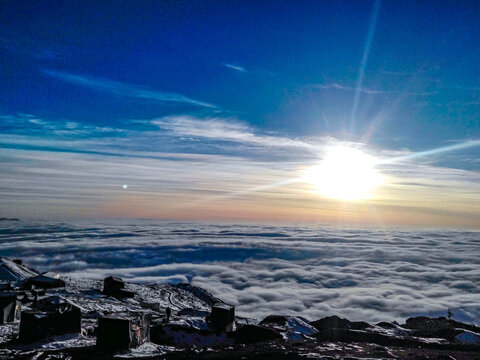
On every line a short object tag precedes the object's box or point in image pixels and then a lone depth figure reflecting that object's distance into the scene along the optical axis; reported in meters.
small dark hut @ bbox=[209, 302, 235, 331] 27.34
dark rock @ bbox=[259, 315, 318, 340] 29.06
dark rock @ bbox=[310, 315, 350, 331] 39.22
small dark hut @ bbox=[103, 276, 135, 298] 46.12
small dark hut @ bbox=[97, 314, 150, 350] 19.80
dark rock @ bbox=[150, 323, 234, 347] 24.14
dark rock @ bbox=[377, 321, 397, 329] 38.82
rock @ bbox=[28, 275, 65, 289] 46.78
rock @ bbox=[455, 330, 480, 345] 30.59
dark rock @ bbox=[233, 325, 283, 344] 26.17
